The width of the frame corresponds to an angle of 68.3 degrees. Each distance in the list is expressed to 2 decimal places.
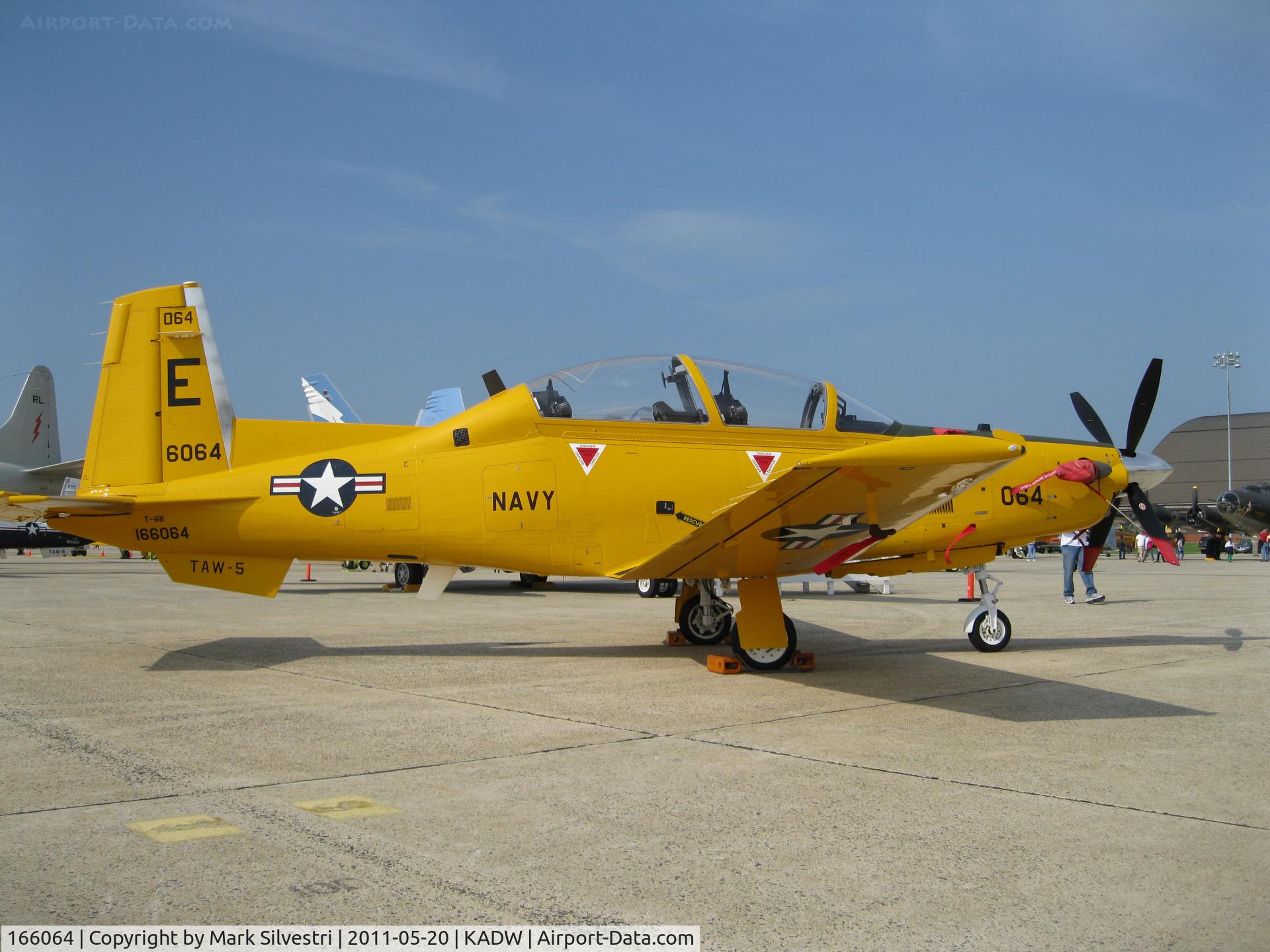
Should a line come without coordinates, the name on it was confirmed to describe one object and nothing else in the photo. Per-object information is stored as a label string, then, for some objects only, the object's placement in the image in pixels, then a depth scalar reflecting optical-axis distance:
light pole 67.31
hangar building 82.69
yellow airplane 8.27
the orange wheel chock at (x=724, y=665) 8.13
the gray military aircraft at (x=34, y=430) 35.56
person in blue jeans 15.68
